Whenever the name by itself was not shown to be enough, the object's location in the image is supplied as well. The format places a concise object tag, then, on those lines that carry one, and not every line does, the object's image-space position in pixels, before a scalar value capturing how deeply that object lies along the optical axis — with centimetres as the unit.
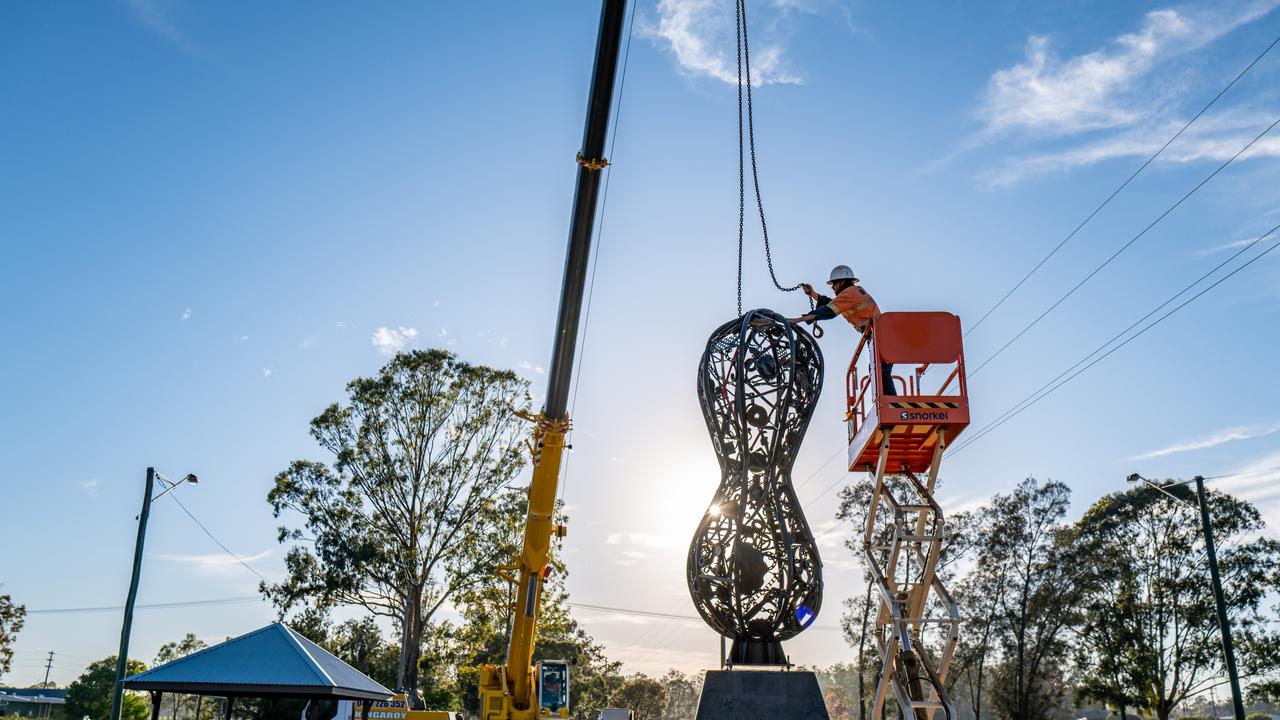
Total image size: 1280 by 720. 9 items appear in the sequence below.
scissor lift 973
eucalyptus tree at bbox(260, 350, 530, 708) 2780
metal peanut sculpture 863
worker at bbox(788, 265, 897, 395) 992
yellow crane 1636
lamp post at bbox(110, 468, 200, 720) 1831
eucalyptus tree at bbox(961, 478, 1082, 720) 3048
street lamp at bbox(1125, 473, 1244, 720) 1669
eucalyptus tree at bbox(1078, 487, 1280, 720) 2722
